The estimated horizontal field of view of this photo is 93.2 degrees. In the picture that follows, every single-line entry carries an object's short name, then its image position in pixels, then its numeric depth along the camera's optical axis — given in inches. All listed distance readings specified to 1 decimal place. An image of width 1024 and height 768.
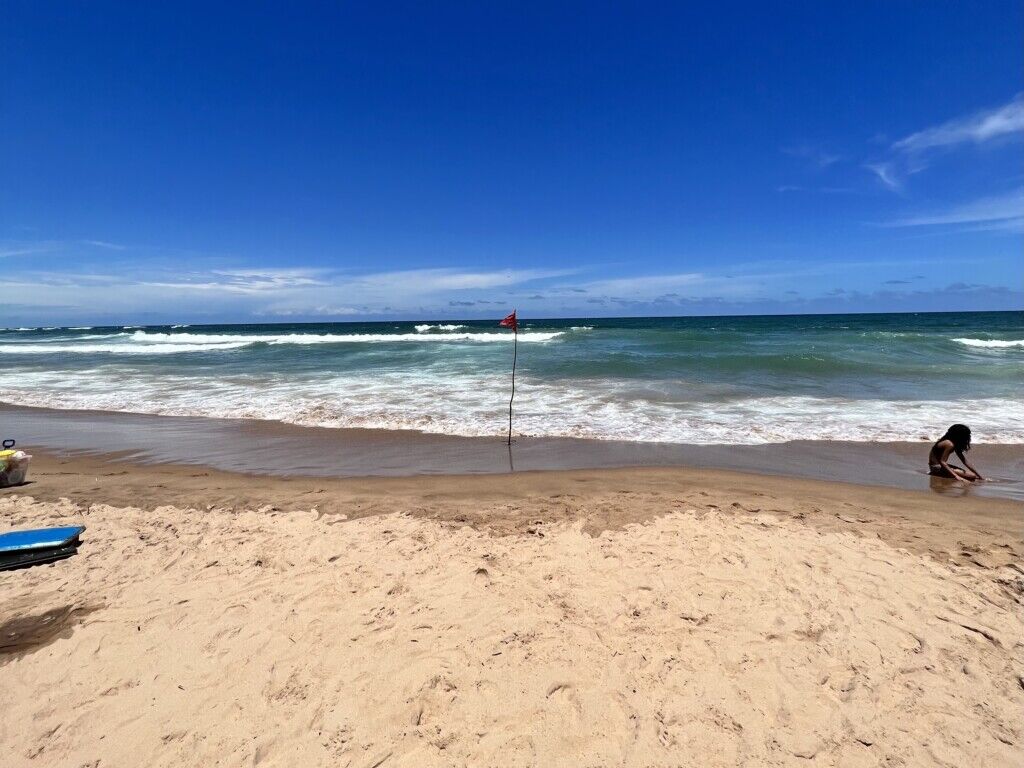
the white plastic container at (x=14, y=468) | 256.1
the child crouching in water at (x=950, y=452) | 261.6
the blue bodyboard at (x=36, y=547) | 170.4
